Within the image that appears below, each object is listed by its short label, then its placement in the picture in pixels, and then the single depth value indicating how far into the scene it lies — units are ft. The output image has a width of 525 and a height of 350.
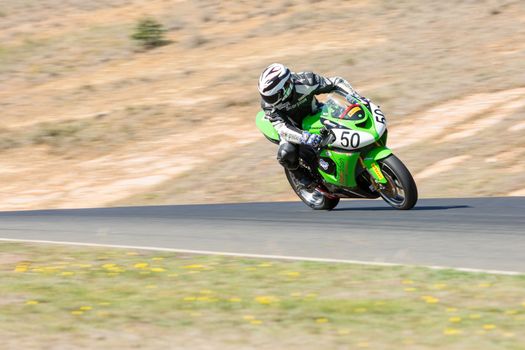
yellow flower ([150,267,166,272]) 59.88
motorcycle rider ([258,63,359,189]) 81.71
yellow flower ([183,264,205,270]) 60.59
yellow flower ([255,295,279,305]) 49.11
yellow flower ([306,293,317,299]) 49.83
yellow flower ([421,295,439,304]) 47.17
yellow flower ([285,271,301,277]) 56.11
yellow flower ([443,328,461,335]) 41.03
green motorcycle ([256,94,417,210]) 78.43
